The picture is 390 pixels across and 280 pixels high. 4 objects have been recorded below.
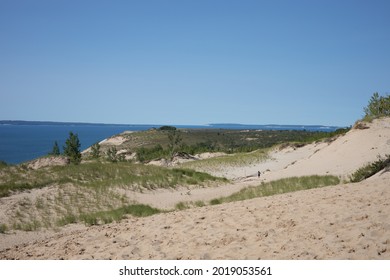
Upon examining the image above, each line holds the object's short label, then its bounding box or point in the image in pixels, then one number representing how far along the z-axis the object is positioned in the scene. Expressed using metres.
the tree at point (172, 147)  53.08
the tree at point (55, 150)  70.14
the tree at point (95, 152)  62.27
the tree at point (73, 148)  43.94
